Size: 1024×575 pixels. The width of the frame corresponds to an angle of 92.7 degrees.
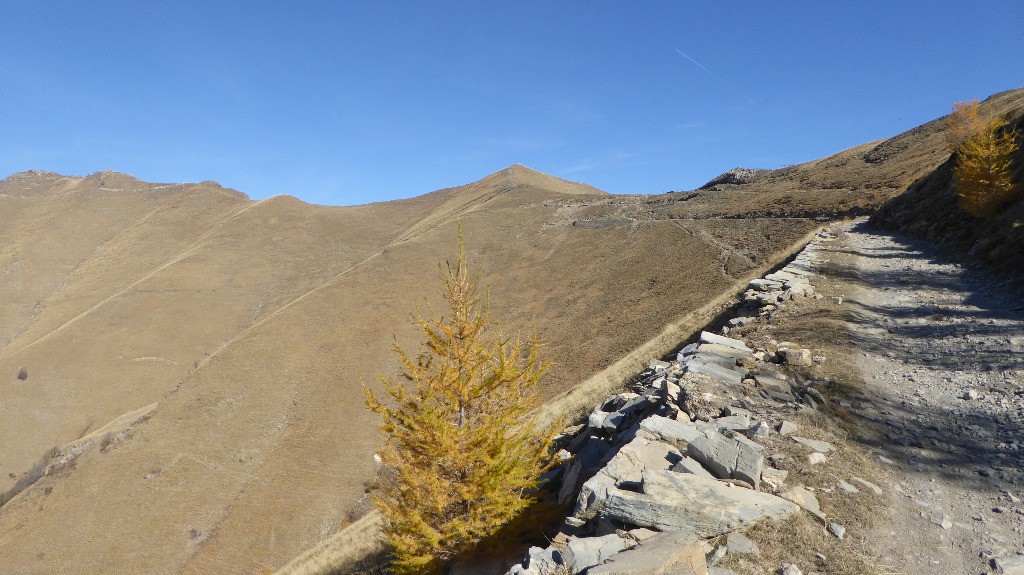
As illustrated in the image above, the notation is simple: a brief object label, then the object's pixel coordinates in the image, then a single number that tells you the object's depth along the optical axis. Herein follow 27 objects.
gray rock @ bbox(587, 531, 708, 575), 5.23
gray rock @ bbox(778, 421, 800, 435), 8.76
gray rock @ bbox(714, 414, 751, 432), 8.89
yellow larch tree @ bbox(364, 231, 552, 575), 9.18
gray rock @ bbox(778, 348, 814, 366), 11.61
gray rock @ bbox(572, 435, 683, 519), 6.87
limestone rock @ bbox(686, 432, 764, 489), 7.05
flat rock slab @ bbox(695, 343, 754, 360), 12.05
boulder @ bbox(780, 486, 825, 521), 6.58
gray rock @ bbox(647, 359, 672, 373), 13.18
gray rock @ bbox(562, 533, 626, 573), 5.74
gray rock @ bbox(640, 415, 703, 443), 8.27
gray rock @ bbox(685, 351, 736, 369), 11.58
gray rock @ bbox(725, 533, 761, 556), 5.78
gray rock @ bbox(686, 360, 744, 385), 10.79
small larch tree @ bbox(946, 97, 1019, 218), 20.70
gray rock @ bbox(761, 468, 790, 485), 7.22
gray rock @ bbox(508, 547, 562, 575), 5.88
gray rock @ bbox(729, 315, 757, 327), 15.82
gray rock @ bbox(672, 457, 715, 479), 7.04
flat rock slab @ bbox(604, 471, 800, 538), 6.12
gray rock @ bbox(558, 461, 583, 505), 9.18
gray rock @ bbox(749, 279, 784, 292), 17.91
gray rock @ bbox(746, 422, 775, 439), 8.60
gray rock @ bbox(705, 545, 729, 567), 5.64
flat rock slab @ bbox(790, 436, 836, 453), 8.20
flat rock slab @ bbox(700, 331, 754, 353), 12.76
